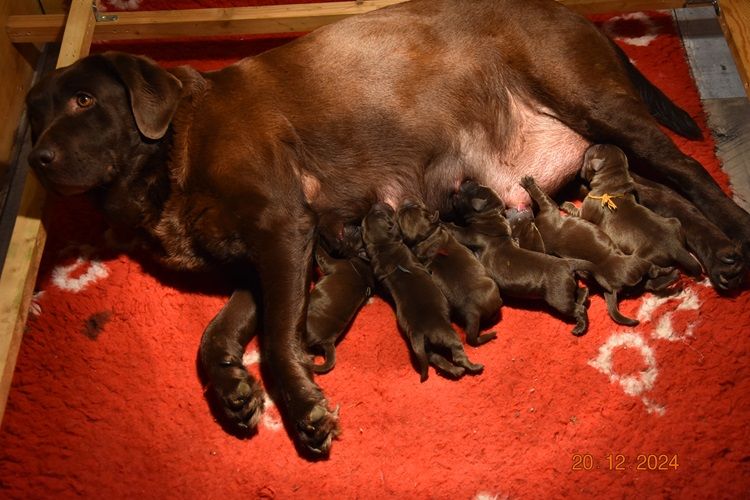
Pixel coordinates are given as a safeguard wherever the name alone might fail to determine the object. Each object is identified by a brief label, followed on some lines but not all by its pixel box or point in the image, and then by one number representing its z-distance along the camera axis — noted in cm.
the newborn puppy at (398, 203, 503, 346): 240
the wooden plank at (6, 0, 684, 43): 315
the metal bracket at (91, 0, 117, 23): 323
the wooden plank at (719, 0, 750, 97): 282
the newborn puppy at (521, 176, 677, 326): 239
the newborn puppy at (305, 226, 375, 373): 246
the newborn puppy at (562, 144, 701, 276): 245
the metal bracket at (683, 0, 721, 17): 310
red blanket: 223
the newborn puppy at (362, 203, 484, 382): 232
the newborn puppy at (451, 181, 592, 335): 239
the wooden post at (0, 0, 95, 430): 247
